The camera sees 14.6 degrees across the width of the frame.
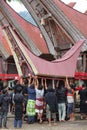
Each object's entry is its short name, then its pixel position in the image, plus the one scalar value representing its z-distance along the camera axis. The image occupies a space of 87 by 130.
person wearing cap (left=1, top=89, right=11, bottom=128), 12.47
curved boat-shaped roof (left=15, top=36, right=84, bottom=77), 14.92
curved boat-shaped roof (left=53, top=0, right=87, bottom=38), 23.26
